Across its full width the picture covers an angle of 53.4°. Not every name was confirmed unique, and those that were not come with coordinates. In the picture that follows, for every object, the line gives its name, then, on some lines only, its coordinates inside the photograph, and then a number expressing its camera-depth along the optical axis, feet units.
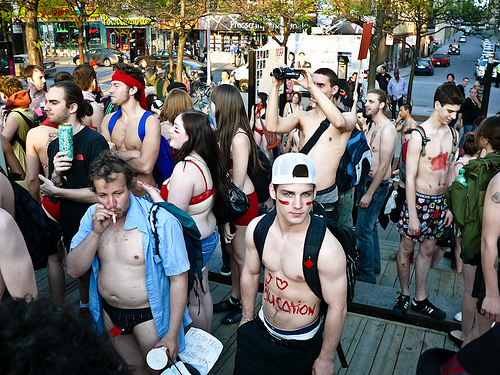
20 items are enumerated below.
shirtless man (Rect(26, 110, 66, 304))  14.19
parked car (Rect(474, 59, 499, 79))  106.88
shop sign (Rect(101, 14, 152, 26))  73.35
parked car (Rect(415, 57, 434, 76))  122.42
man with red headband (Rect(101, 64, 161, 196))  15.12
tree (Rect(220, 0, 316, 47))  81.76
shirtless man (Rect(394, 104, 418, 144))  26.58
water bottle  11.42
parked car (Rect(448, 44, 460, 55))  195.11
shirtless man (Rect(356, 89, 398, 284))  17.99
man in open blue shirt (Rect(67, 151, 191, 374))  9.63
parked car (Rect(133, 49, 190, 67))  108.37
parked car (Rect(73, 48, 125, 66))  127.03
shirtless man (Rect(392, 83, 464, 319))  14.96
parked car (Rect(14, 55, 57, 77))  94.90
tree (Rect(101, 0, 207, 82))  63.10
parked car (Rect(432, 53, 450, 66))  146.30
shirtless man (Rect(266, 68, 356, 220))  14.32
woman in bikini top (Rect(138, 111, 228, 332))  12.16
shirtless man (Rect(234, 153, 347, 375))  9.09
